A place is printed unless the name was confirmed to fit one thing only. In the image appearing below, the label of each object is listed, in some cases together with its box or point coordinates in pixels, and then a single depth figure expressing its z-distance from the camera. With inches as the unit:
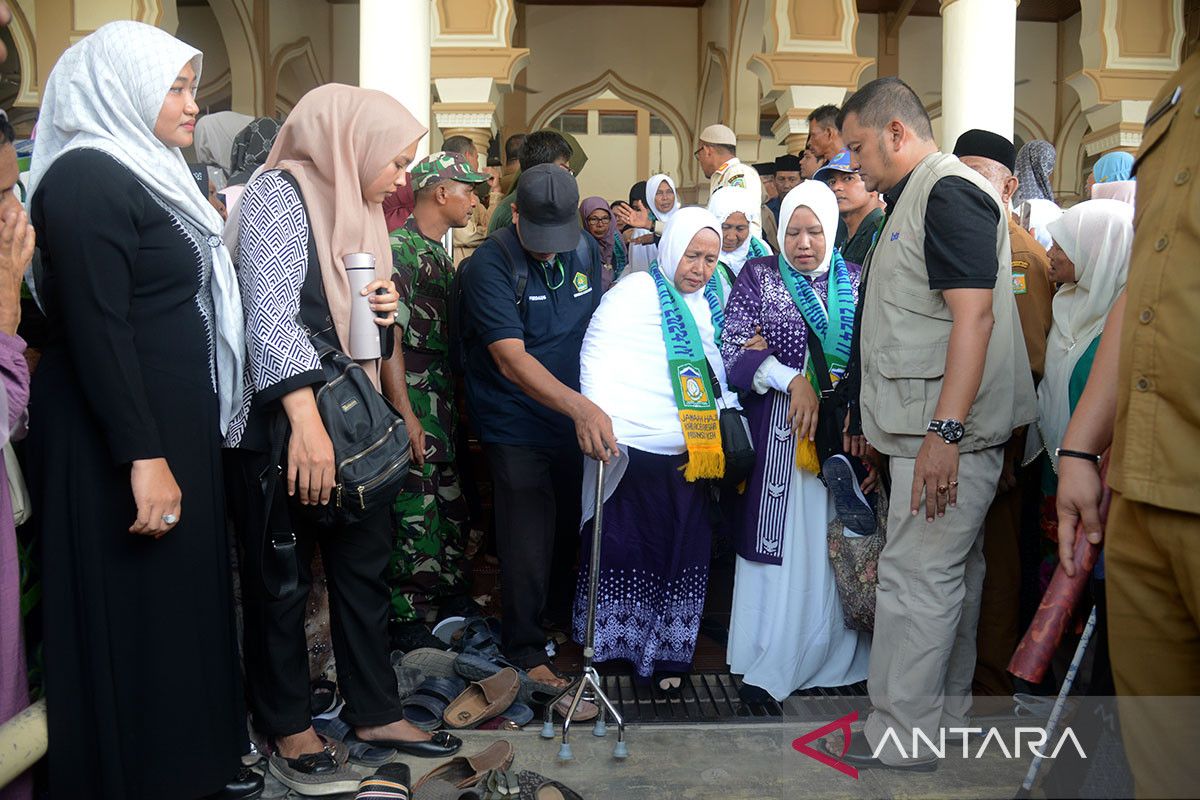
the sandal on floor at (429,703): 115.3
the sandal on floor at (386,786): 93.4
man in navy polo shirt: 125.3
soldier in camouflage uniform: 137.8
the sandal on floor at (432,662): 125.3
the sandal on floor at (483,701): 114.0
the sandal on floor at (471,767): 97.4
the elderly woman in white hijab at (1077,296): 119.1
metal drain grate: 120.9
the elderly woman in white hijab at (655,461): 131.4
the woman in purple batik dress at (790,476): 128.3
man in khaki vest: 100.0
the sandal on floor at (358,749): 105.0
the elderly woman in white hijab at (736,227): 172.9
